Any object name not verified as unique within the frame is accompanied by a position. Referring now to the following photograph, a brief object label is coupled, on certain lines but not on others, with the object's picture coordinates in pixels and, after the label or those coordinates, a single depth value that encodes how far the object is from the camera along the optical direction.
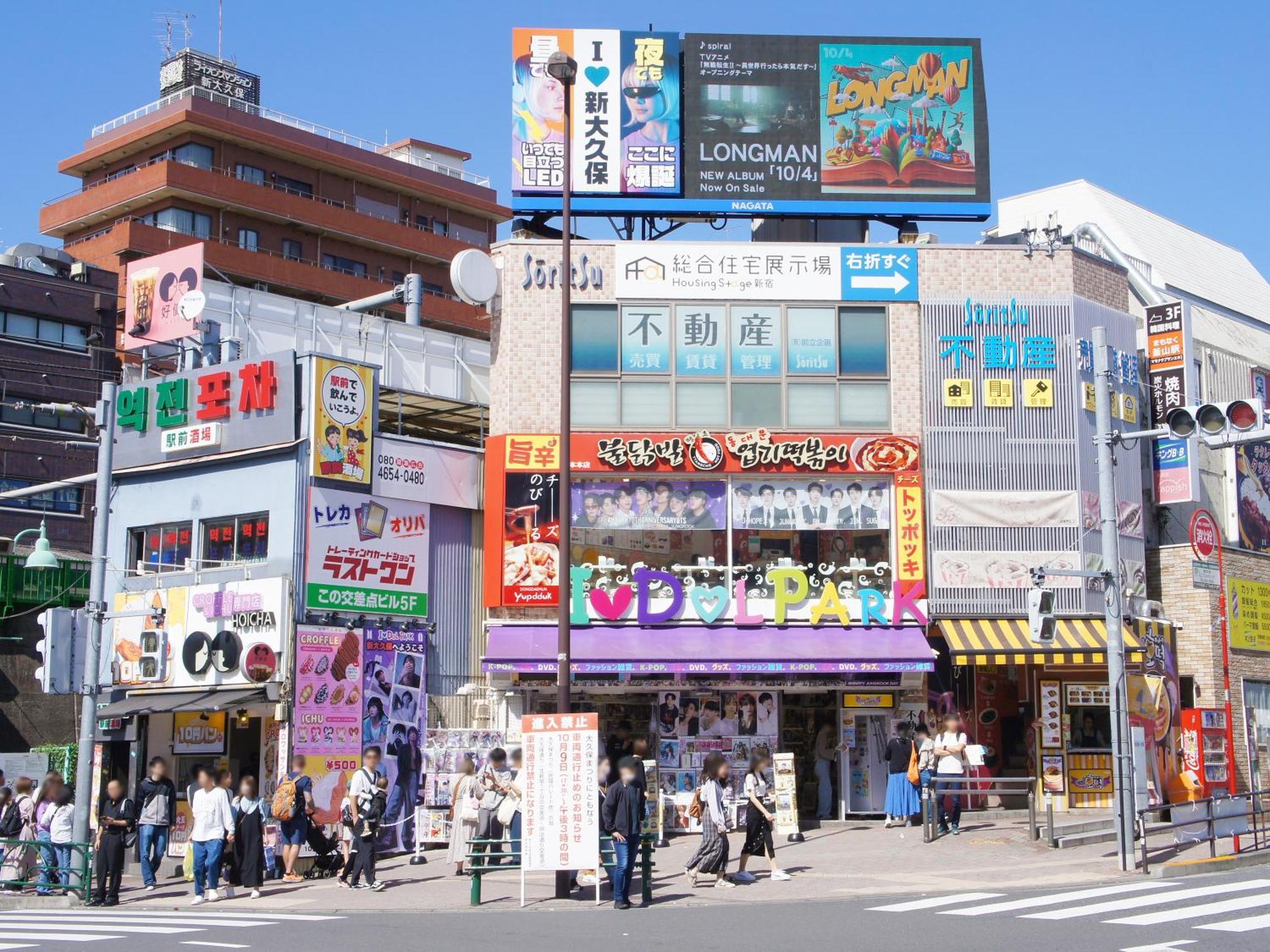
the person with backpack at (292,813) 21.42
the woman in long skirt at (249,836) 20.23
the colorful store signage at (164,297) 28.84
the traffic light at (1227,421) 18.84
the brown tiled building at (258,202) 62.25
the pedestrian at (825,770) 27.28
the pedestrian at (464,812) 20.98
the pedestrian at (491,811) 20.28
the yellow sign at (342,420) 25.41
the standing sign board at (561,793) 17.88
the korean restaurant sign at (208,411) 25.66
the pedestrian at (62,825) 21.64
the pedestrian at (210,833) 19.67
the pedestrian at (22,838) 21.25
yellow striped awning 26.25
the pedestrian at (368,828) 20.14
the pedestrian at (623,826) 17.61
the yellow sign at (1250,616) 30.39
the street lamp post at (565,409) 18.77
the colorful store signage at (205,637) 24.48
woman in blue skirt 25.03
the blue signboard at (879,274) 28.48
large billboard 30.14
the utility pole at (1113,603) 19.98
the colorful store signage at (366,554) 25.16
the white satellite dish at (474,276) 27.50
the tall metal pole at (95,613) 21.44
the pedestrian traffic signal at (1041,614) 20.95
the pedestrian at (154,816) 21.12
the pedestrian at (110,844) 19.98
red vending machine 24.34
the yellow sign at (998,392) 28.23
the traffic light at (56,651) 21.11
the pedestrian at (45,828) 20.61
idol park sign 27.03
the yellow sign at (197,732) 26.38
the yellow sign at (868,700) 27.23
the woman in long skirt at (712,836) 19.45
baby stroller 22.27
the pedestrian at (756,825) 19.70
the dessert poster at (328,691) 24.33
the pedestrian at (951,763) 23.53
